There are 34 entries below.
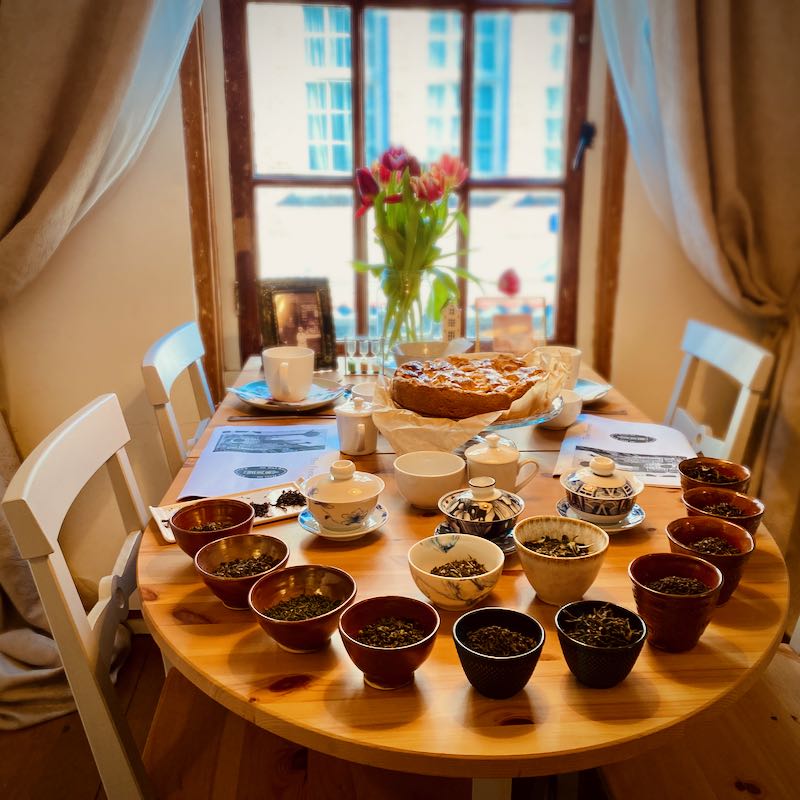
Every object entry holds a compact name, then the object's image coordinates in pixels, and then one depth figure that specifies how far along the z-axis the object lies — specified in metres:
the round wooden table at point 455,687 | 0.70
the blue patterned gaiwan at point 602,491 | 1.08
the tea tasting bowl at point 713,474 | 1.11
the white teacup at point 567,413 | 1.54
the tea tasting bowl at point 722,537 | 0.90
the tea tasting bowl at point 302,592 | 0.81
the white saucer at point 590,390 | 1.72
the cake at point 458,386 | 1.37
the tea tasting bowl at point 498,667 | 0.73
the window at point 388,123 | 2.25
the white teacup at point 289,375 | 1.66
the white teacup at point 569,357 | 1.74
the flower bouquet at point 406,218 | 1.90
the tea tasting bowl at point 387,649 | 0.75
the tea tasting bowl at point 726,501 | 1.02
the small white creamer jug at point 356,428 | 1.40
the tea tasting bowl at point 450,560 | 0.87
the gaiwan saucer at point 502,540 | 1.03
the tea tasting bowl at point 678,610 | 0.80
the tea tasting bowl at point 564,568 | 0.88
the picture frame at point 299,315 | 2.03
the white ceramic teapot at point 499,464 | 1.17
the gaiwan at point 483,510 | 1.00
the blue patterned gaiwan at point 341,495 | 1.06
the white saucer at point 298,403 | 1.66
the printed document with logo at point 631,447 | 1.34
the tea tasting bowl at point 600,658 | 0.75
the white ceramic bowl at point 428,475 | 1.16
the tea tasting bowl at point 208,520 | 1.00
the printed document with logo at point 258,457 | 1.29
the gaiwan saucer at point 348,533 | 1.08
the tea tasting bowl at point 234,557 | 0.90
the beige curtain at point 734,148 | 2.03
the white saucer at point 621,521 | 1.08
